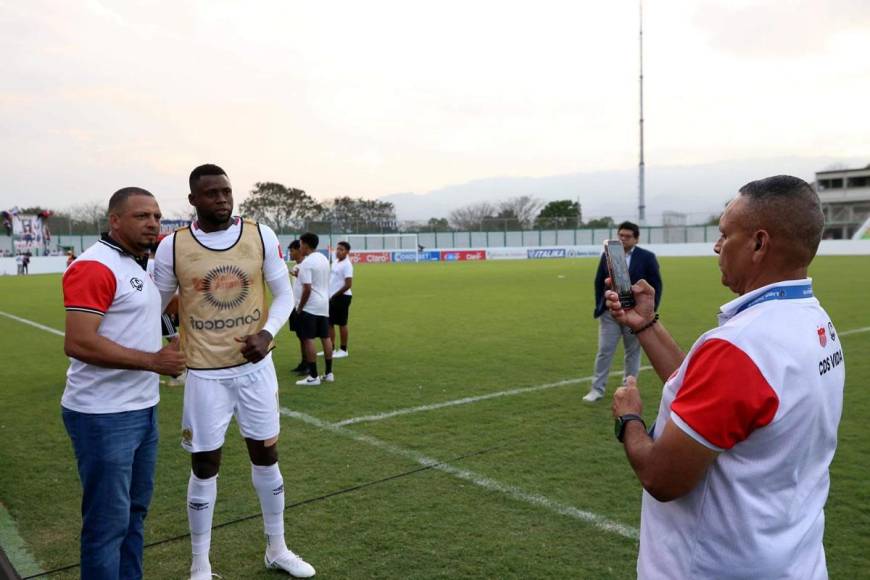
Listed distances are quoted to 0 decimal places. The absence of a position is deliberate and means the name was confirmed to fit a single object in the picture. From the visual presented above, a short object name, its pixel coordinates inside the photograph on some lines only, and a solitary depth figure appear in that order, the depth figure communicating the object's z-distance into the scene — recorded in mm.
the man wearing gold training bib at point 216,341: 3676
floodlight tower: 48812
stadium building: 69312
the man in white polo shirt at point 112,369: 3035
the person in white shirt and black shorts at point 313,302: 9234
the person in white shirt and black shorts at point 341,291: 10633
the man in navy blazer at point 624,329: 7258
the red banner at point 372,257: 56344
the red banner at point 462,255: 57906
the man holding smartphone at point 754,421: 1596
